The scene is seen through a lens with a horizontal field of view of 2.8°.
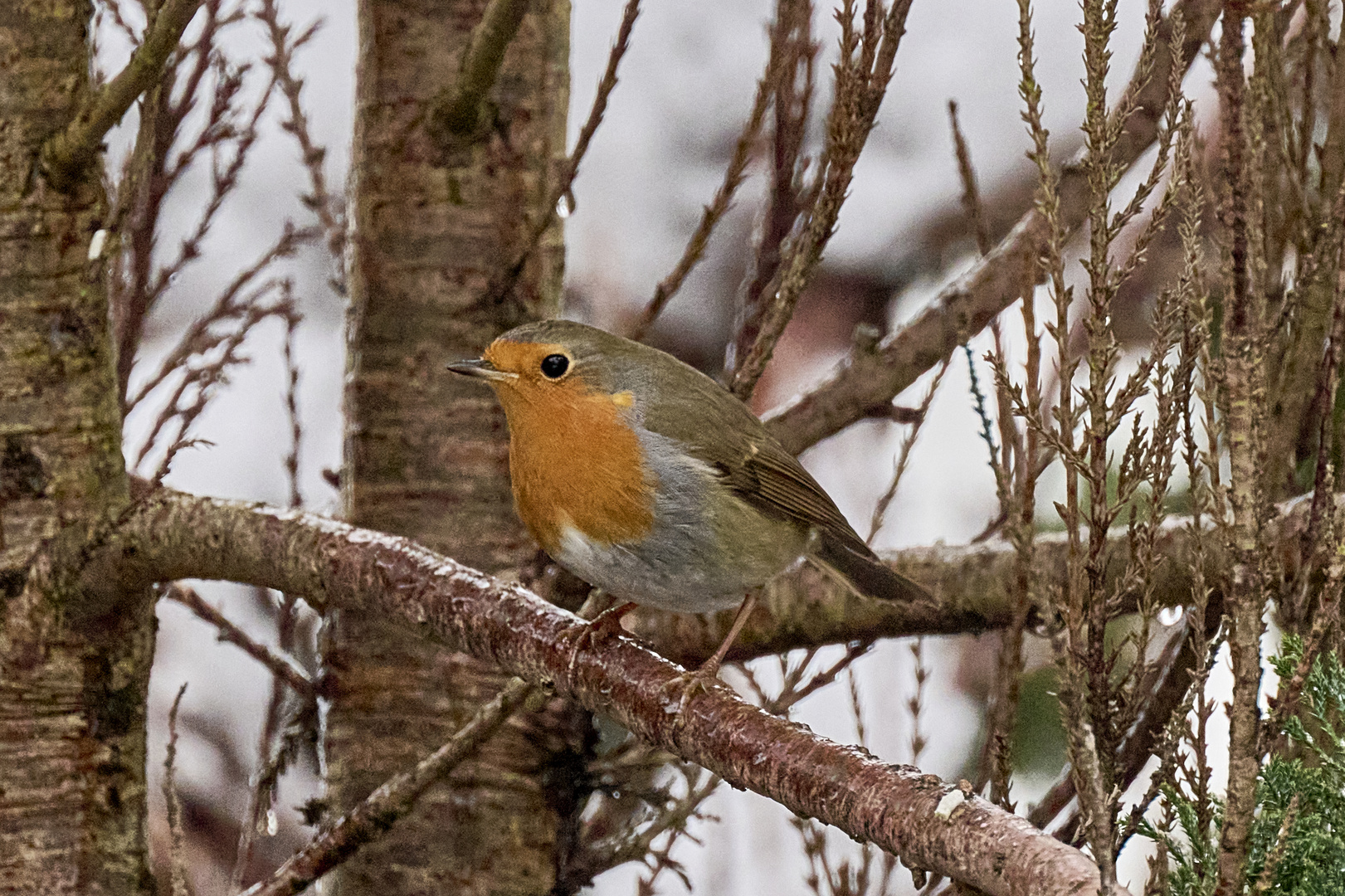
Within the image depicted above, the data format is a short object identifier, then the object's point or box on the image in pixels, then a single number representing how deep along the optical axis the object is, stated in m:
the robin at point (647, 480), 6.79
